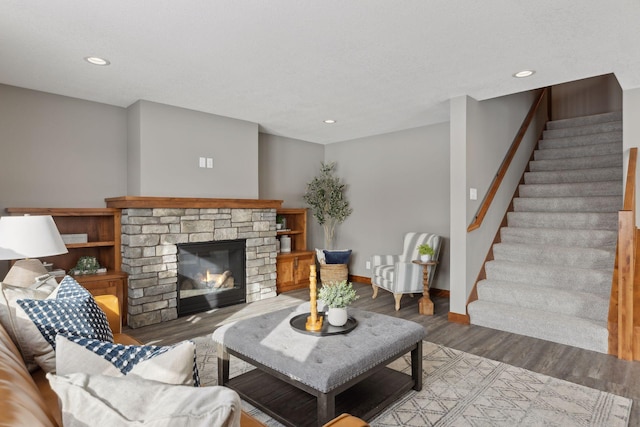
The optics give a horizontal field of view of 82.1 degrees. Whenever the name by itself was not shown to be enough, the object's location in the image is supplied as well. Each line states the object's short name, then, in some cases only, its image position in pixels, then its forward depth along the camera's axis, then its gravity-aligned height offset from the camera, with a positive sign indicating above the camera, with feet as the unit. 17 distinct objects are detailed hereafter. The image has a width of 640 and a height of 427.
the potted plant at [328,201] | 20.53 +0.45
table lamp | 7.23 -0.67
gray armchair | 14.83 -2.54
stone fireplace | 12.84 -1.03
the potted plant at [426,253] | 14.35 -1.72
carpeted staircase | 11.42 -1.45
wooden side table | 13.96 -3.22
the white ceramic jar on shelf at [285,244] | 19.01 -1.80
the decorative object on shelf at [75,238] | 12.52 -0.96
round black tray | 7.63 -2.55
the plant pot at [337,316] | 8.01 -2.34
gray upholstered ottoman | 6.32 -2.84
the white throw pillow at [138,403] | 2.43 -1.35
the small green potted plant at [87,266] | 12.62 -1.97
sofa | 2.51 -1.59
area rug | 7.09 -4.06
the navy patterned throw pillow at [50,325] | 5.28 -1.71
